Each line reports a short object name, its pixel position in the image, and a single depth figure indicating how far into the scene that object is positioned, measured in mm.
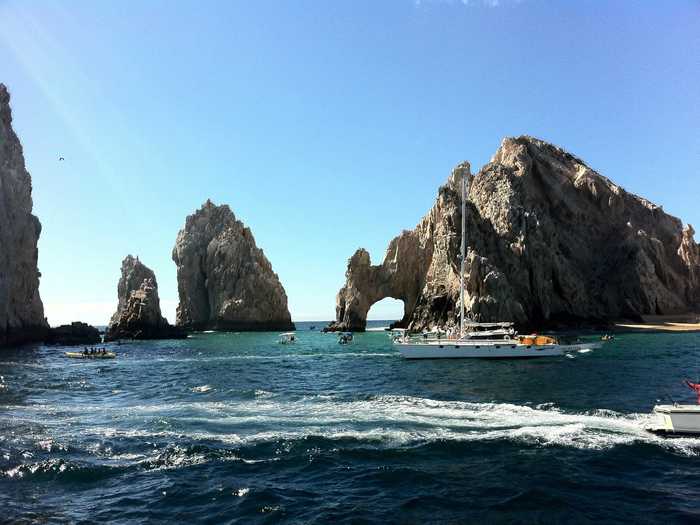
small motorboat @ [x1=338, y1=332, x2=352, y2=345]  80375
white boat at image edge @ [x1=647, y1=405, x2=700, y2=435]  16688
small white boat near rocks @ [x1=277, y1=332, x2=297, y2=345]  85062
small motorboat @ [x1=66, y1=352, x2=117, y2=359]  60784
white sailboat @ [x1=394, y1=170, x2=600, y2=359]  50812
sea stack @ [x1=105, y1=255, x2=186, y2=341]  105206
